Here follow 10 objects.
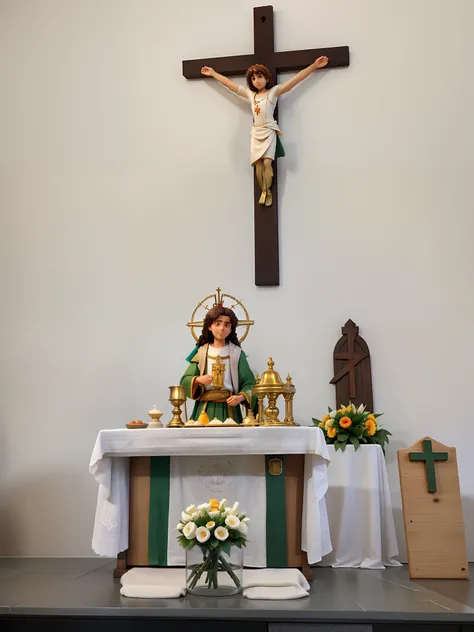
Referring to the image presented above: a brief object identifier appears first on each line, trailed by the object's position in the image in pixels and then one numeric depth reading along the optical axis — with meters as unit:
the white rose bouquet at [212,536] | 3.01
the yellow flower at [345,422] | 4.37
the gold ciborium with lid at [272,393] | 3.76
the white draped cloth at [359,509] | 4.22
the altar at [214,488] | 3.52
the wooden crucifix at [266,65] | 5.32
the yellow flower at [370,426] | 4.41
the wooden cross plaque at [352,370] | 5.02
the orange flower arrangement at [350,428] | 4.38
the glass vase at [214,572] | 3.08
